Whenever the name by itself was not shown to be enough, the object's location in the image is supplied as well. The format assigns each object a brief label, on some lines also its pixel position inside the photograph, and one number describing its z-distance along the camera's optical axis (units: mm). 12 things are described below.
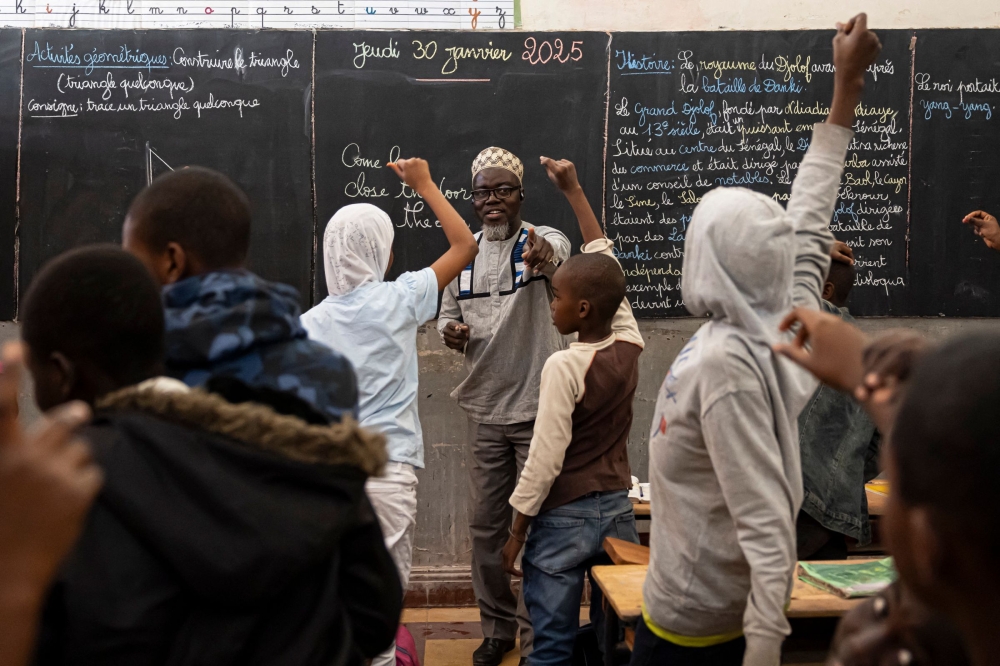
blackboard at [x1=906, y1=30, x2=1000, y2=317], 4070
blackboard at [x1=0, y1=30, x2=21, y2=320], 3902
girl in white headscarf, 2471
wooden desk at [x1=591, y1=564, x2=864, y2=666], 1847
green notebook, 1890
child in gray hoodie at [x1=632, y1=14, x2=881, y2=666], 1521
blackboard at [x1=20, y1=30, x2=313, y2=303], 3939
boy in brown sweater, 2467
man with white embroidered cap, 3422
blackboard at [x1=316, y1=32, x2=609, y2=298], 4031
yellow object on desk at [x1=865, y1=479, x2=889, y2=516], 2723
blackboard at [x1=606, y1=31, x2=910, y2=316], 4070
